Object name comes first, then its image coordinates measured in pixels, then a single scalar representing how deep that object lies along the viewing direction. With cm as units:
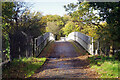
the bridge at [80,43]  1554
